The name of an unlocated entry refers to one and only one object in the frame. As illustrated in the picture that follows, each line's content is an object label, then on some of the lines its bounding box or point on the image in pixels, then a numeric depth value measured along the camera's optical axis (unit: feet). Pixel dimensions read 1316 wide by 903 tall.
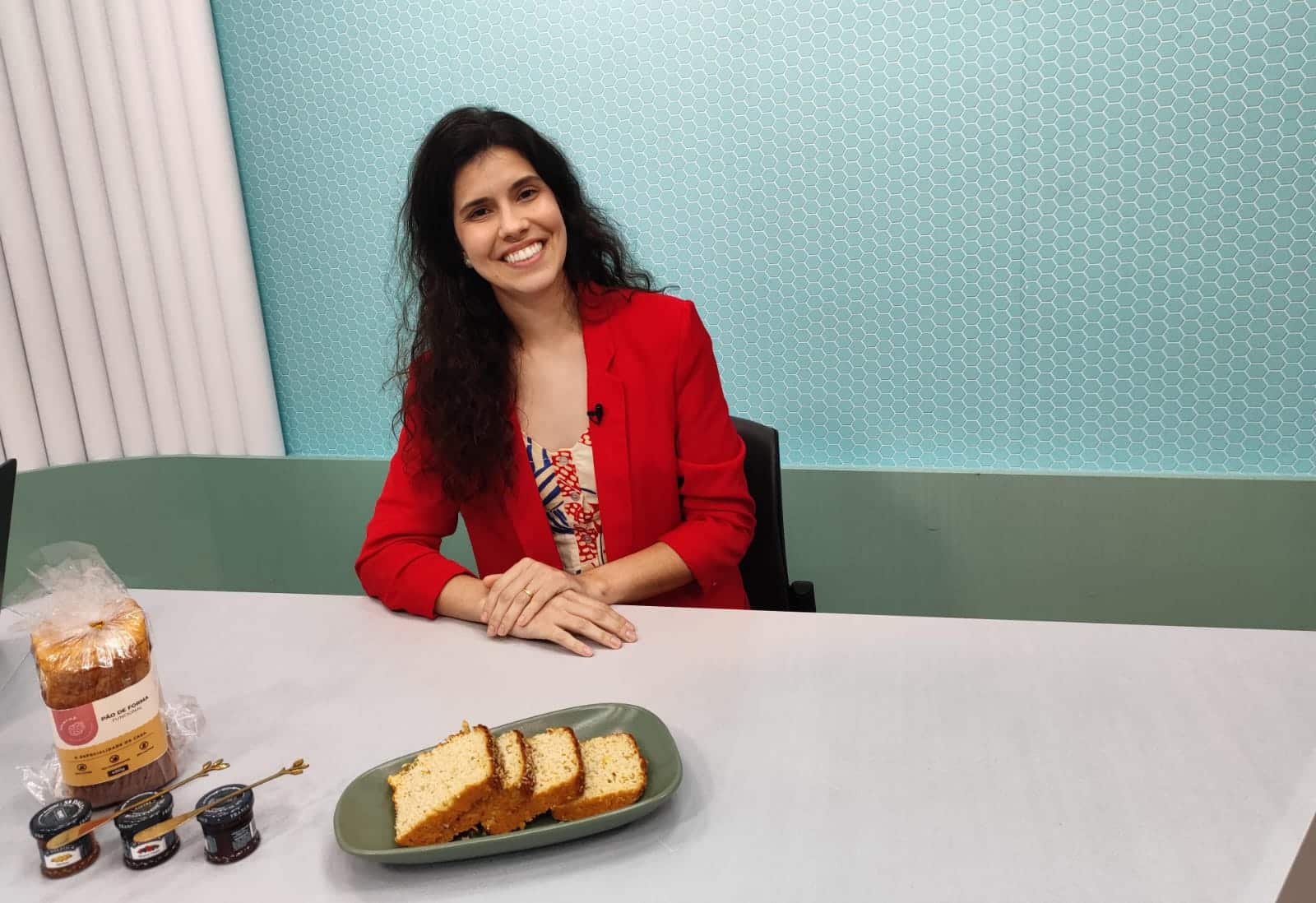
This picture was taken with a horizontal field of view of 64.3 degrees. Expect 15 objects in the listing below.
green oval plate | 3.38
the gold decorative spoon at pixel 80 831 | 3.44
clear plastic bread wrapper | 3.67
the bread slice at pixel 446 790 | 3.42
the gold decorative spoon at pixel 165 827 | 3.48
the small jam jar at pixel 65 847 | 3.46
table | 3.22
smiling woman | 5.80
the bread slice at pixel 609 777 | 3.52
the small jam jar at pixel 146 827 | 3.48
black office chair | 6.33
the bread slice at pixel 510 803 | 3.47
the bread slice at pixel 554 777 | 3.49
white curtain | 8.46
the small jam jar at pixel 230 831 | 3.44
